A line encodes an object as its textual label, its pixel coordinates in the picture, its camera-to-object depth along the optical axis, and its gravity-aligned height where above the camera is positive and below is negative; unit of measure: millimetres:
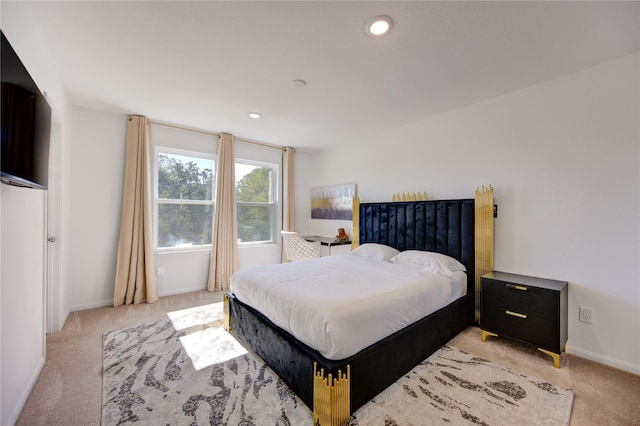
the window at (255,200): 4551 +209
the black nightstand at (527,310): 2045 -811
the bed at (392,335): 1463 -881
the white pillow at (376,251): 3207 -488
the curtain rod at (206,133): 3670 +1228
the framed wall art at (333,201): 4387 +204
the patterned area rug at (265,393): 1528 -1208
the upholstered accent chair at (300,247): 3859 -529
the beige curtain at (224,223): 4023 -182
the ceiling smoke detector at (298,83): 2443 +1234
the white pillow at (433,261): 2634 -511
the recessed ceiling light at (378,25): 1653 +1238
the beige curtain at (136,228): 3332 -227
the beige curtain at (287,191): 4867 +400
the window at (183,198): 3809 +192
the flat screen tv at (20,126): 1170 +433
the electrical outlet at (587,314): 2176 -837
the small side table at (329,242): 3953 -456
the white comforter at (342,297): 1554 -621
